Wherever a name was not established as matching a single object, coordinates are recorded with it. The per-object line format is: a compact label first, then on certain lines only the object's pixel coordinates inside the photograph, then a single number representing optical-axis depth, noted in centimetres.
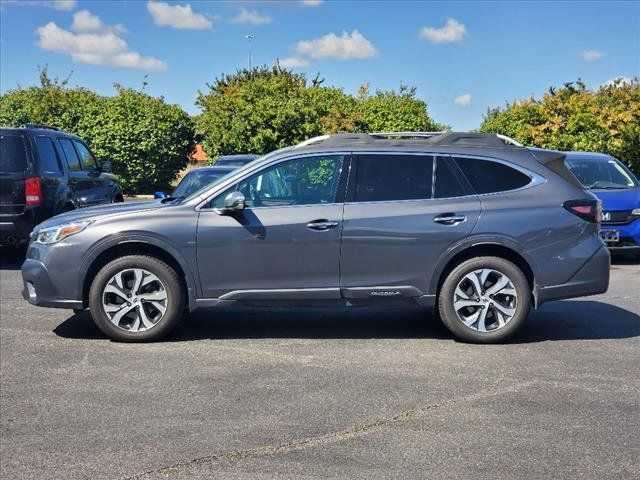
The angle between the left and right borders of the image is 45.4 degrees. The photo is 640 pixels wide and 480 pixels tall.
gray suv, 644
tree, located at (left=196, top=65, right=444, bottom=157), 2080
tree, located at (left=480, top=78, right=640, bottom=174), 1944
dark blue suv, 1096
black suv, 1030
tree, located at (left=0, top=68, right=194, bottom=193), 2403
